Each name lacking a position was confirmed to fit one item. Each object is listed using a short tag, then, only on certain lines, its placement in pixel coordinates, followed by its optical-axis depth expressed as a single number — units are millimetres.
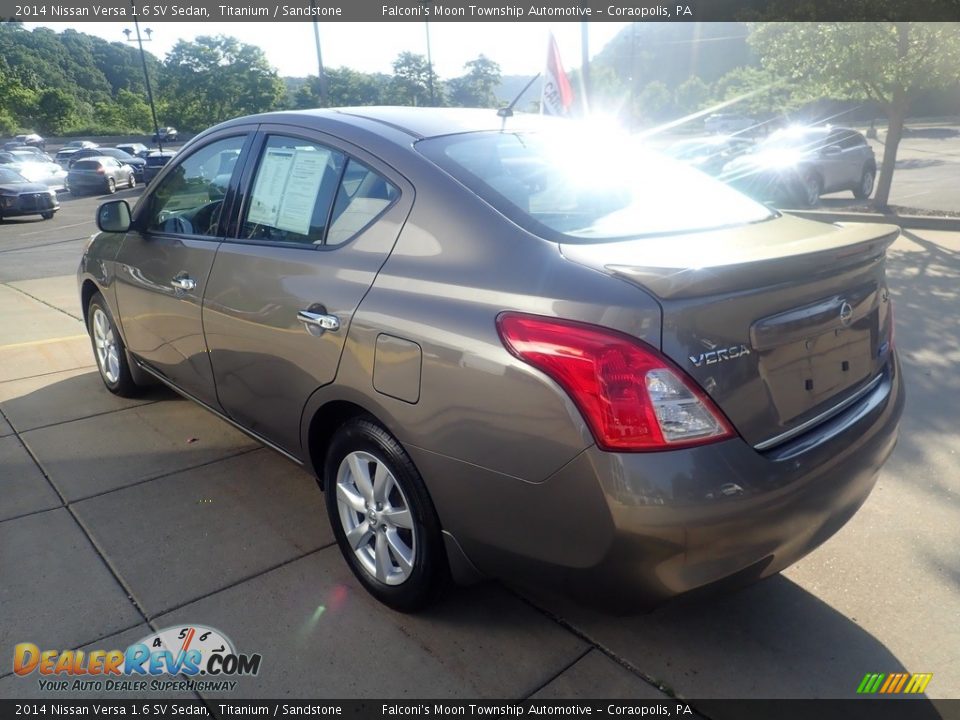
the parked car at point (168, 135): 60581
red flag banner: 12398
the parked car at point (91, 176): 29359
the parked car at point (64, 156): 40591
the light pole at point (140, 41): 49531
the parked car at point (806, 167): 14758
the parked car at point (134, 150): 44872
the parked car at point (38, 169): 28430
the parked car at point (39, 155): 34094
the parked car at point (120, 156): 34178
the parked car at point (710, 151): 17000
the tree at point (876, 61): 11672
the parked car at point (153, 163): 31906
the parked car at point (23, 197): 19359
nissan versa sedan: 2002
